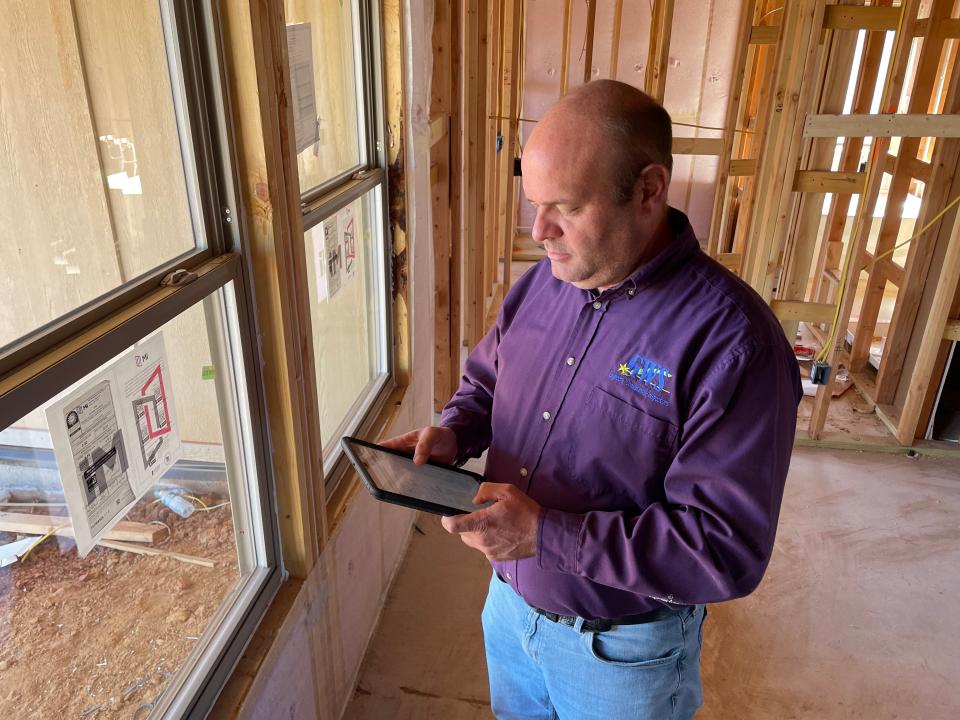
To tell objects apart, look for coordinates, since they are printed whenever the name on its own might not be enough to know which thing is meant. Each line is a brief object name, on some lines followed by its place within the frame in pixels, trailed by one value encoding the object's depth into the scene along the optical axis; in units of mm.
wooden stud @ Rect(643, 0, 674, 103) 3295
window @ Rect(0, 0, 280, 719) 892
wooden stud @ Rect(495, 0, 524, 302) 4547
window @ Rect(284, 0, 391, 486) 1733
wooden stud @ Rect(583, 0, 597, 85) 4551
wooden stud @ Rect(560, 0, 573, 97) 5367
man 1026
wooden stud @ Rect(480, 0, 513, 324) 4074
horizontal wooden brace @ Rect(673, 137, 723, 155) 3824
